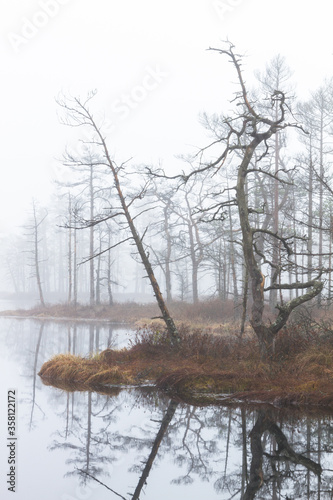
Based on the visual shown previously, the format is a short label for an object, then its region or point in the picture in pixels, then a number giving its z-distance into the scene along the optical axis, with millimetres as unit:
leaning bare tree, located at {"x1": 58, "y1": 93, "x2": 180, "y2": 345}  13062
